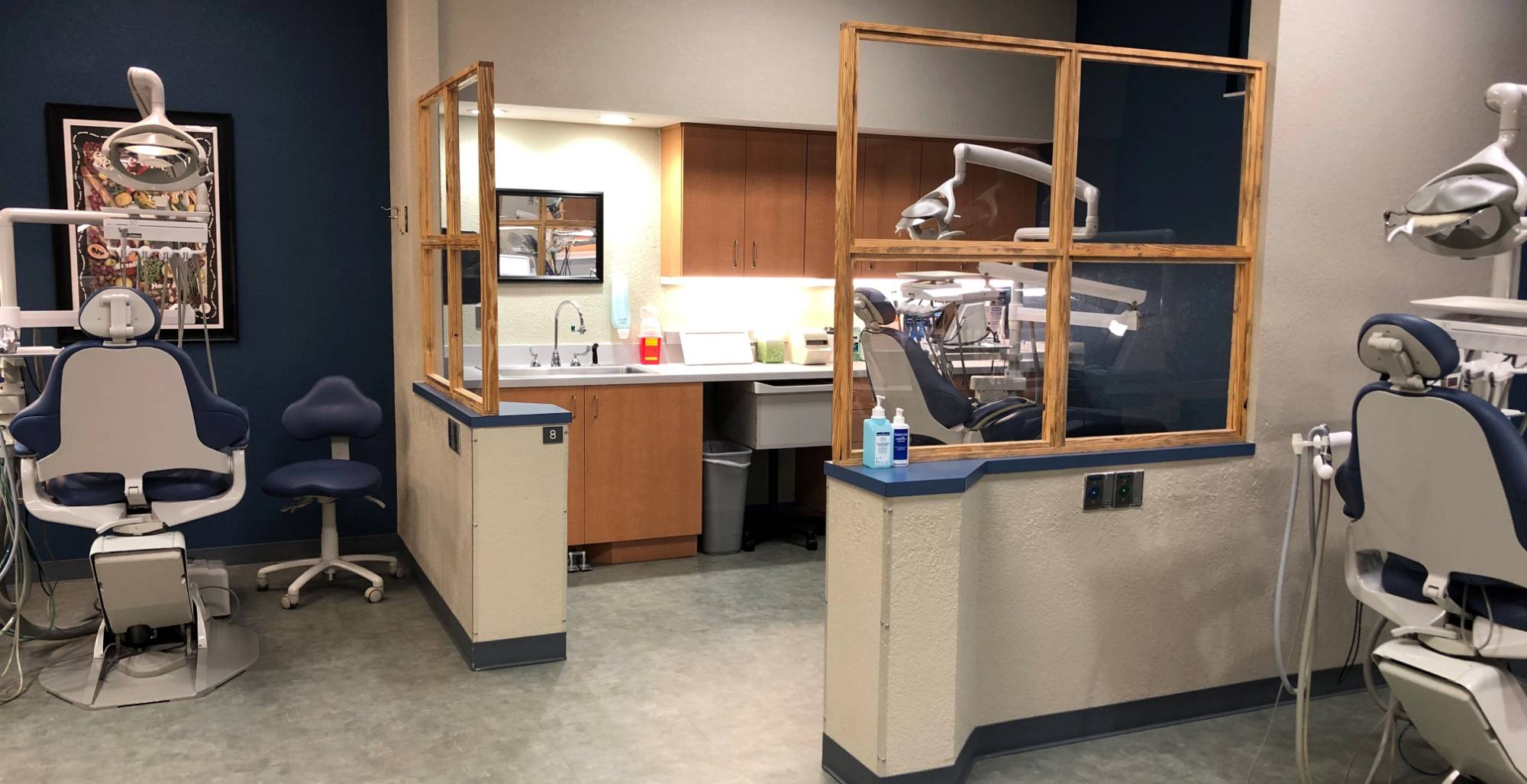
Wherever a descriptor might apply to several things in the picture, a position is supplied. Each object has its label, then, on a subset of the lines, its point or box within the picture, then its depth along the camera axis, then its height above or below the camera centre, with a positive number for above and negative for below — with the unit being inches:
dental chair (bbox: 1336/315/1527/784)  99.8 -20.8
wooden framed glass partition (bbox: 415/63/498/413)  147.4 +8.0
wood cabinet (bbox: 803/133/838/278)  227.0 +18.4
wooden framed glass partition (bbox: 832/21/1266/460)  114.3 +5.6
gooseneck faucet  222.4 -8.0
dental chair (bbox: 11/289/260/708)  143.9 -25.9
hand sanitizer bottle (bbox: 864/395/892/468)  115.1 -14.5
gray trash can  213.2 -37.8
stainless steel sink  212.4 -15.1
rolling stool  182.2 -29.8
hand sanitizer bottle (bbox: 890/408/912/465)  116.0 -14.5
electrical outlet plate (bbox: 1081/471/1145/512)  127.3 -21.1
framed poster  186.4 +9.9
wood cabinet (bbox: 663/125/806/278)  218.4 +17.7
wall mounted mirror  217.5 +10.4
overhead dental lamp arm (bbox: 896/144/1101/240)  121.7 +11.1
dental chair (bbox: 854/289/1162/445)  122.6 -11.9
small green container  230.8 -11.3
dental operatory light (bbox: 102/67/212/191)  151.8 +17.6
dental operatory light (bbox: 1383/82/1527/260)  108.7 +9.8
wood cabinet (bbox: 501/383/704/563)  203.0 -31.6
